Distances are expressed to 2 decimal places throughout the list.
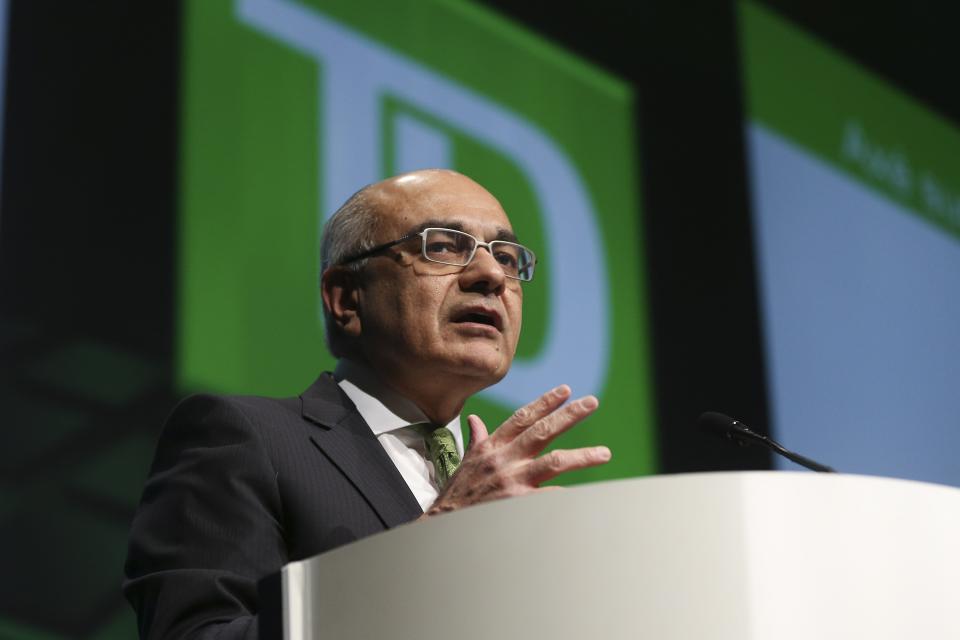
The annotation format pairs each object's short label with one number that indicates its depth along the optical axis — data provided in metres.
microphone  3.65
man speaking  3.50
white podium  3.27
